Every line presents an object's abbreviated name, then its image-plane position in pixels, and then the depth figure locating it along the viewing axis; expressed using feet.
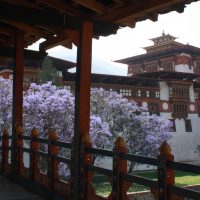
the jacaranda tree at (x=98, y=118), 64.69
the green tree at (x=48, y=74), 85.58
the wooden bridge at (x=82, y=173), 13.15
